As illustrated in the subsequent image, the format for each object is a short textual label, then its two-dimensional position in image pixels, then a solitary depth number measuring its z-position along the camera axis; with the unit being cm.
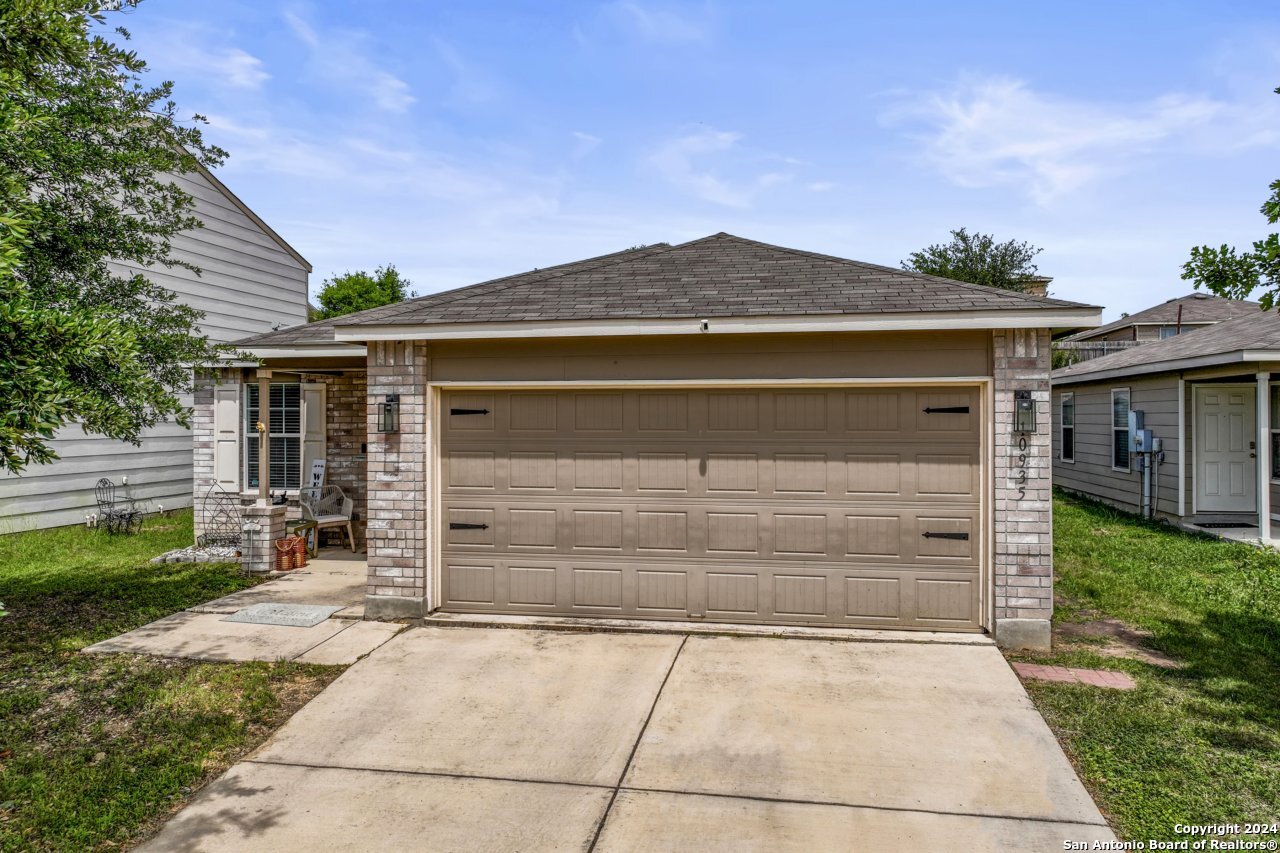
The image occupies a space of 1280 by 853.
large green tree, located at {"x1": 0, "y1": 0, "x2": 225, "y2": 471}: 345
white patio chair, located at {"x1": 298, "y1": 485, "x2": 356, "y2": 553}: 967
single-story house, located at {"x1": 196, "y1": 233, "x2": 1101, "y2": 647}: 573
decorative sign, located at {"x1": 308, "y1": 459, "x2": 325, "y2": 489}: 1003
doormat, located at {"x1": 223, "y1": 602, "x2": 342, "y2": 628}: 649
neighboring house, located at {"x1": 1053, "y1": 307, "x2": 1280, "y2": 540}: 1004
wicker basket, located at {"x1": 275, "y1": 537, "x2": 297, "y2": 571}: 866
